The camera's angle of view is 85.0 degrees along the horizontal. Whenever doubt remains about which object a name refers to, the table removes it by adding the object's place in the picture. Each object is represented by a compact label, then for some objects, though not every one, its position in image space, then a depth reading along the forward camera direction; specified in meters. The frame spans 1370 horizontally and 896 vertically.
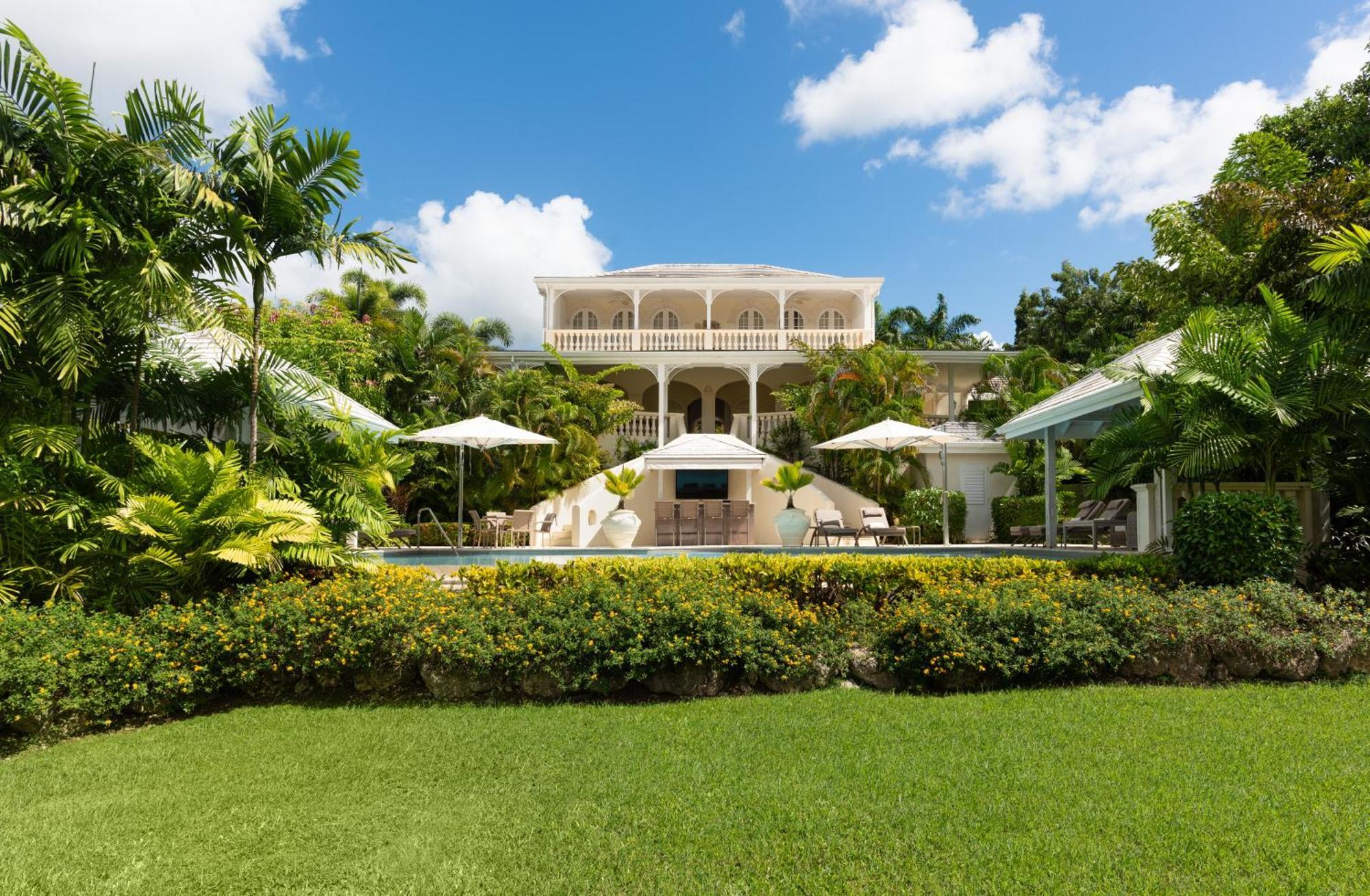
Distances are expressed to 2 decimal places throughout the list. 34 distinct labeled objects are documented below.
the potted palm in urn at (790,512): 16.27
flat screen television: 21.95
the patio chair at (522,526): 17.11
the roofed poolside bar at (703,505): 17.91
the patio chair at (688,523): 17.86
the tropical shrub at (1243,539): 7.46
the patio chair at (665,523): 17.77
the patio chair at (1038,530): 15.58
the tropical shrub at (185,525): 6.24
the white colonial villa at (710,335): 23.84
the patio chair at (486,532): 16.12
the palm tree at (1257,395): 7.68
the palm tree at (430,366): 19.52
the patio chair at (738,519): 18.09
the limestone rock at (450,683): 6.20
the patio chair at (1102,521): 14.38
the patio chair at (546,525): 17.22
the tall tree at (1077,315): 38.12
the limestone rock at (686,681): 6.29
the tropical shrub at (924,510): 18.58
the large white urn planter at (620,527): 16.14
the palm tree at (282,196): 7.32
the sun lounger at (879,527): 15.92
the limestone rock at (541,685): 6.15
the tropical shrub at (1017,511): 18.05
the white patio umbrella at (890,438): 15.53
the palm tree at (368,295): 35.84
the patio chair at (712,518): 18.06
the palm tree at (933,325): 39.44
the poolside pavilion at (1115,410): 8.79
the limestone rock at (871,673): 6.57
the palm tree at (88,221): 6.26
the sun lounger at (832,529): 16.09
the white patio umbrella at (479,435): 14.34
